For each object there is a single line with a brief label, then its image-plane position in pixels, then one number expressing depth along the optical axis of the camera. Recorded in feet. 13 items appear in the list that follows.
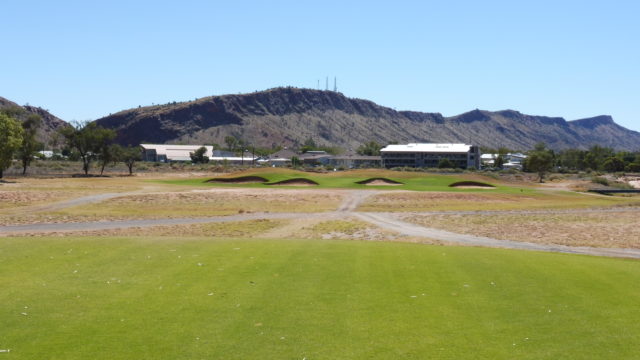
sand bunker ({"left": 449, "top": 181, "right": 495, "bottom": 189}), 261.24
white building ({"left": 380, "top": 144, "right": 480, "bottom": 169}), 570.05
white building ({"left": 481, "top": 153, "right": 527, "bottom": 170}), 620.82
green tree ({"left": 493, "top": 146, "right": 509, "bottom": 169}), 593.63
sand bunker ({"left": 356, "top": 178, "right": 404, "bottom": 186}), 267.18
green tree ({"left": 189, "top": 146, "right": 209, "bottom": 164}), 581.94
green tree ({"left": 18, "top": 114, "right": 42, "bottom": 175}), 312.91
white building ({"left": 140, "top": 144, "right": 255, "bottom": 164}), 631.56
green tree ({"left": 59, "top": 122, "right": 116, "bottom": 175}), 351.46
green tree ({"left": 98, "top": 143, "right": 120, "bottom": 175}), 360.28
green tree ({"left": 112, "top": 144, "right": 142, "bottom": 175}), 374.43
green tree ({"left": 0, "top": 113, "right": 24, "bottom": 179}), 250.16
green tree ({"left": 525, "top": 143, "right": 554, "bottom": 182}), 377.50
